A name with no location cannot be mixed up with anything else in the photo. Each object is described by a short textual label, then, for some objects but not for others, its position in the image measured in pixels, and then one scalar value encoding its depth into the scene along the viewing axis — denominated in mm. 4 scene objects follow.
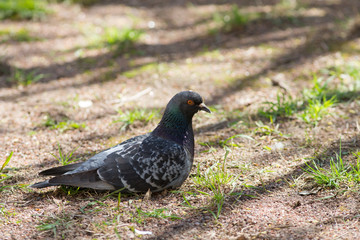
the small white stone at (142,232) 6070
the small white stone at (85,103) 10844
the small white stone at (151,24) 15931
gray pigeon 6883
